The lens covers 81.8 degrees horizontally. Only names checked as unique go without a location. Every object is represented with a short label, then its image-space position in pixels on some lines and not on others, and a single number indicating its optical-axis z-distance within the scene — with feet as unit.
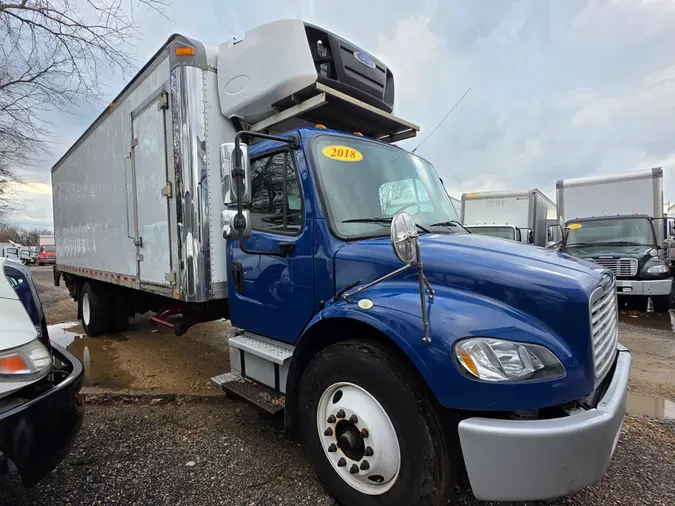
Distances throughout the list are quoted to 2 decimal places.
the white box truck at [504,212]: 40.68
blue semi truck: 5.72
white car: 5.90
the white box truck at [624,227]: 26.78
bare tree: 25.62
